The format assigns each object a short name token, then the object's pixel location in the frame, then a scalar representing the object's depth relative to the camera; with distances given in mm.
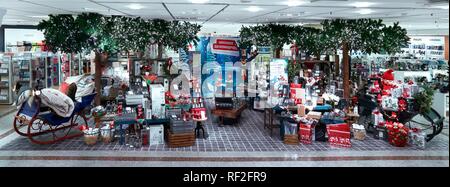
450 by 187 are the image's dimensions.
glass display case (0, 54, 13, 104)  12320
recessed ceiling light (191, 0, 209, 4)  6180
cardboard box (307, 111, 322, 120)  7715
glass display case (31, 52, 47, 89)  13507
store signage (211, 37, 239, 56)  15289
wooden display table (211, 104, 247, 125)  9188
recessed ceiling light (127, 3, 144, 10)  6882
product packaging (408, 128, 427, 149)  7219
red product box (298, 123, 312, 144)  7465
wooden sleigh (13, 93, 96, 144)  7242
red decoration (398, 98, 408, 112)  7902
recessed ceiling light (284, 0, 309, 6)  6090
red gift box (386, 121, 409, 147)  7234
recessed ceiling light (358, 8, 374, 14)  7074
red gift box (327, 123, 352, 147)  7254
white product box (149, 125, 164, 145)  7316
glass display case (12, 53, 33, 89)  12938
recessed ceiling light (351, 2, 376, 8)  6133
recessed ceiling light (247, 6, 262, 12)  6996
